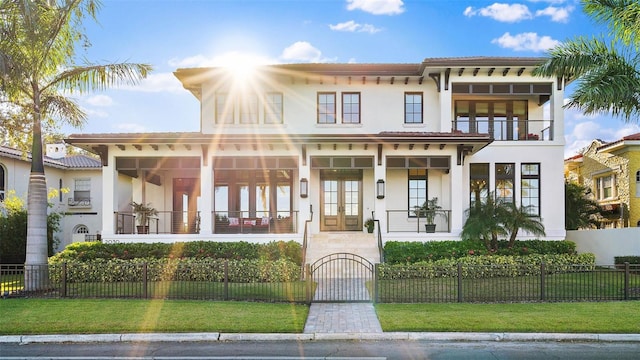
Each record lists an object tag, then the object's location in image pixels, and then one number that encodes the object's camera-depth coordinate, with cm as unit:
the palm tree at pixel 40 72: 1423
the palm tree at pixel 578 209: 2462
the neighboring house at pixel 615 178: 2547
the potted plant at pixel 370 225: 2107
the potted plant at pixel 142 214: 2001
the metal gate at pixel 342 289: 1305
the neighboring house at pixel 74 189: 2838
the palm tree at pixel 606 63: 1414
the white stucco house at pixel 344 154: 1955
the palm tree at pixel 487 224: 1756
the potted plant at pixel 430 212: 1995
